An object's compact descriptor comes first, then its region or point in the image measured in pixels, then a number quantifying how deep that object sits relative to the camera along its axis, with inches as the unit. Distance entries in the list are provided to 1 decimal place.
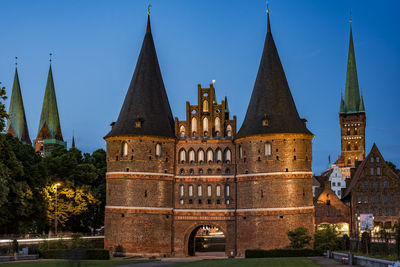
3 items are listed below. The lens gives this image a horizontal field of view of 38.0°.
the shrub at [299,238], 2176.4
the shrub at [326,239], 2092.8
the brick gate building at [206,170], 2294.5
